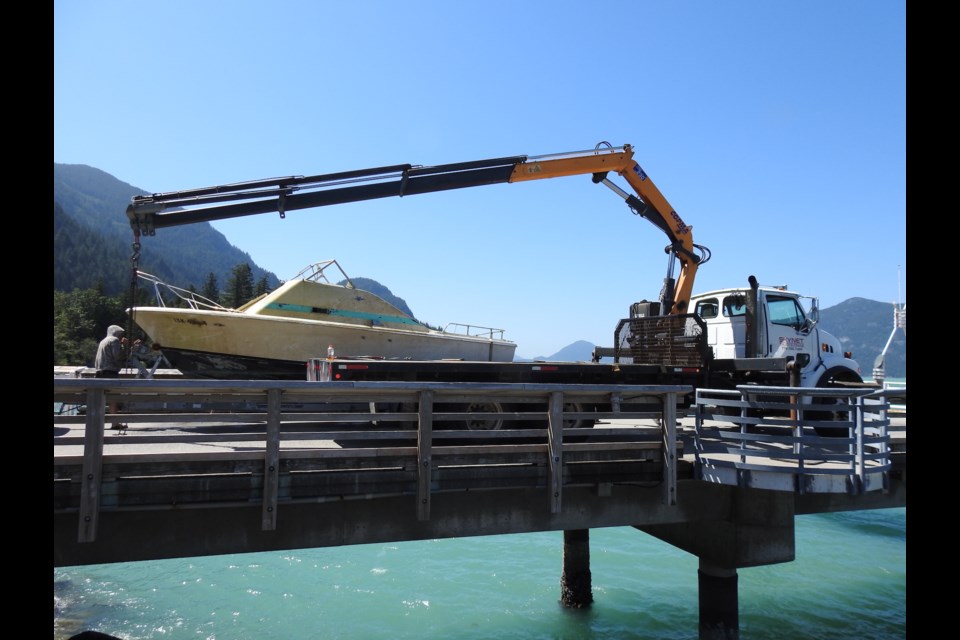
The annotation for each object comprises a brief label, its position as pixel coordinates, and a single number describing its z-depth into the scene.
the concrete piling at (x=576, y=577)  12.33
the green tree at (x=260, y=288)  93.56
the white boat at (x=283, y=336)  11.46
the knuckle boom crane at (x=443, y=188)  10.16
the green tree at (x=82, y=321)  75.81
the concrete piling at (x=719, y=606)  8.58
